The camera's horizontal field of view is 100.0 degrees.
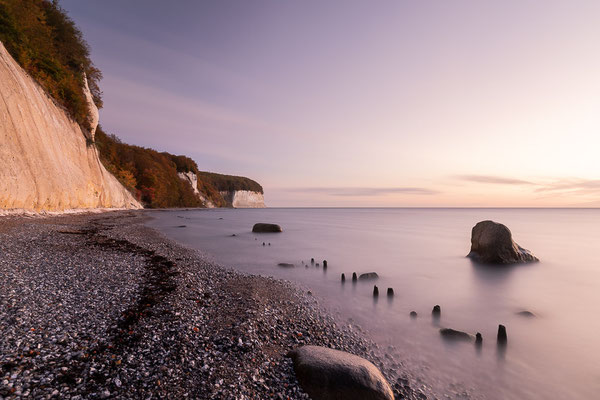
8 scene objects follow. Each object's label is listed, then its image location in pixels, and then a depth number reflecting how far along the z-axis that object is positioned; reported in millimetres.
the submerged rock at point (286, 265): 14989
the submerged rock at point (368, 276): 13219
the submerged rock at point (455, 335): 7367
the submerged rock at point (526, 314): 9750
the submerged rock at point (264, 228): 31347
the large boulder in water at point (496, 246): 16156
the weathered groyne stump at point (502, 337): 7352
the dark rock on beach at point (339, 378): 4211
